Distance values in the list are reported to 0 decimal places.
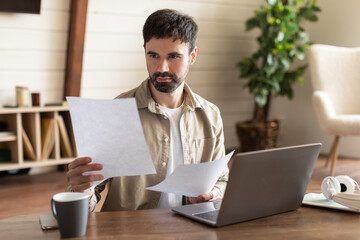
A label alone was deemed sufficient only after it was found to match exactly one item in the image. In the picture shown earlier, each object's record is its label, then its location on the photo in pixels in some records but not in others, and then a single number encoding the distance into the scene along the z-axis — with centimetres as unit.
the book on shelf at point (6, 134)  344
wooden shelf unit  345
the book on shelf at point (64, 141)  369
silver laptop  105
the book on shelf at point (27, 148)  351
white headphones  127
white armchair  391
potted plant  419
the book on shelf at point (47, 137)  362
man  145
